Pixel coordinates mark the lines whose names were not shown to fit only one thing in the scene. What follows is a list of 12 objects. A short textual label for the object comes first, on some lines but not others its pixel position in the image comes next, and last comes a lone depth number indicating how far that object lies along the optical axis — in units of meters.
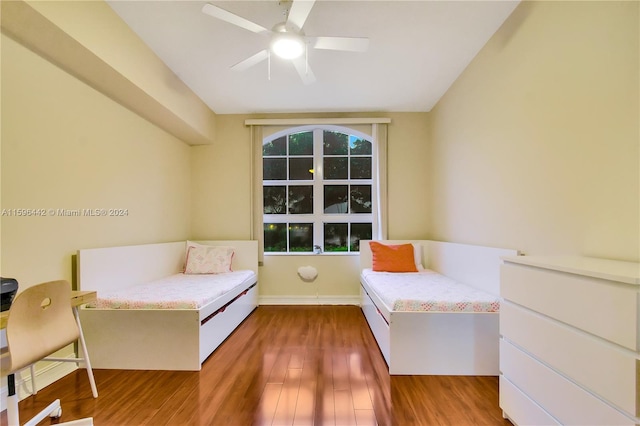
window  3.91
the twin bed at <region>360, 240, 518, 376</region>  1.90
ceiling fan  1.60
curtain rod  3.57
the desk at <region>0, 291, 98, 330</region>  1.64
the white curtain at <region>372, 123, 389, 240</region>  3.56
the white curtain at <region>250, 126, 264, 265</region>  3.63
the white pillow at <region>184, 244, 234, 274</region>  3.22
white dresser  0.87
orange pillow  3.18
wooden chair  1.20
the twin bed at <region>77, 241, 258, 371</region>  2.00
